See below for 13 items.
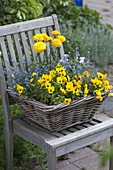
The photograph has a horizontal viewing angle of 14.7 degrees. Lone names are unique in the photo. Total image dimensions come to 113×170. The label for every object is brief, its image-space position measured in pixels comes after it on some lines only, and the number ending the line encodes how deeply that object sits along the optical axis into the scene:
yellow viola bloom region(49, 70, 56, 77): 2.53
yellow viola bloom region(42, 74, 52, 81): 2.47
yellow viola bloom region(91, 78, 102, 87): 2.57
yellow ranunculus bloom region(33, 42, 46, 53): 2.51
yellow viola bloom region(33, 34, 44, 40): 2.58
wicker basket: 2.40
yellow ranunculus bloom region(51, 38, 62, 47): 2.63
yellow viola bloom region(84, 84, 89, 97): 2.51
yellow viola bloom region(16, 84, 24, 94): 2.49
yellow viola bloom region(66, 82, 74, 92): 2.46
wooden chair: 2.48
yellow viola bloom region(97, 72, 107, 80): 2.63
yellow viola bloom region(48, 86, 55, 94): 2.41
